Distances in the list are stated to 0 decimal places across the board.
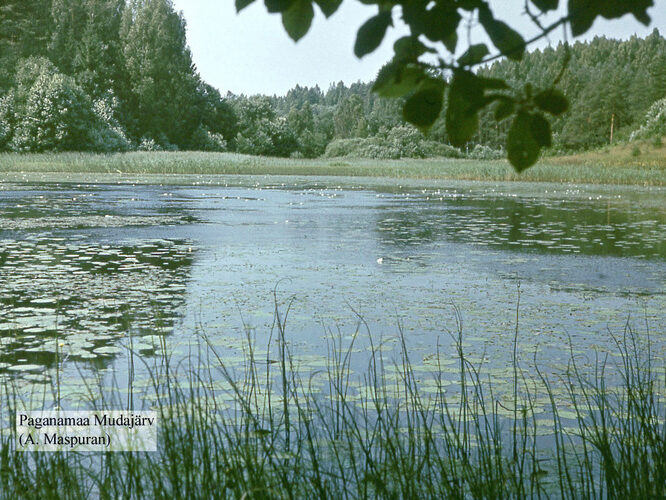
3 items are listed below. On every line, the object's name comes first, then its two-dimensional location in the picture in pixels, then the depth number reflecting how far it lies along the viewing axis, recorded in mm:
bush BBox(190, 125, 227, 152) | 54188
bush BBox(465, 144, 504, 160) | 64125
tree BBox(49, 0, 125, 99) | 51812
